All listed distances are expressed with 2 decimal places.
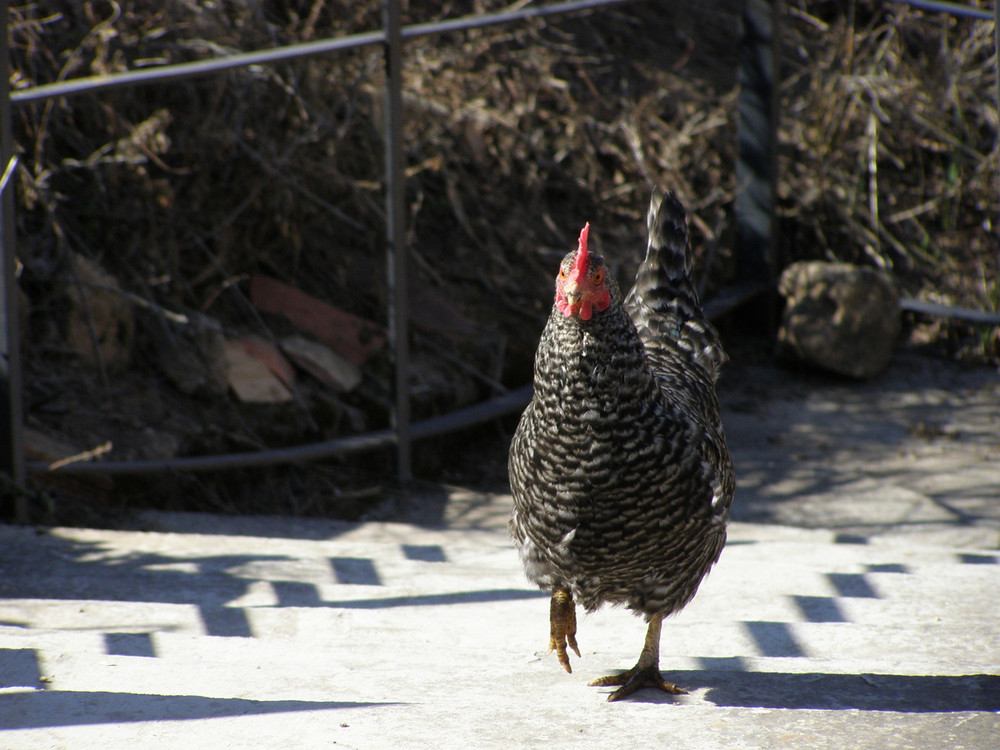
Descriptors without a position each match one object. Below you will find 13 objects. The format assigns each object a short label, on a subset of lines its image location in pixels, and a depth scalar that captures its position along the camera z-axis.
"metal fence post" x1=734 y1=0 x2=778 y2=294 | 12.45
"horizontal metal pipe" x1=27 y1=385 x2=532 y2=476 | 7.85
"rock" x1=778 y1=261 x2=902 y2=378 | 12.37
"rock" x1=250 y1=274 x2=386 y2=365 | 10.98
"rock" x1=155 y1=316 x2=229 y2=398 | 9.72
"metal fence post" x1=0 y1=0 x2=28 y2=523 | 6.62
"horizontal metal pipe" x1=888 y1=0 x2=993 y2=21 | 9.38
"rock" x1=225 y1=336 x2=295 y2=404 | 10.02
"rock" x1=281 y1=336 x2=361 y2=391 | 10.58
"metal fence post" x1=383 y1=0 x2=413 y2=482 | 8.75
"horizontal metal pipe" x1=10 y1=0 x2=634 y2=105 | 6.95
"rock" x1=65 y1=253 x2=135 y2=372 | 9.13
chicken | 4.56
